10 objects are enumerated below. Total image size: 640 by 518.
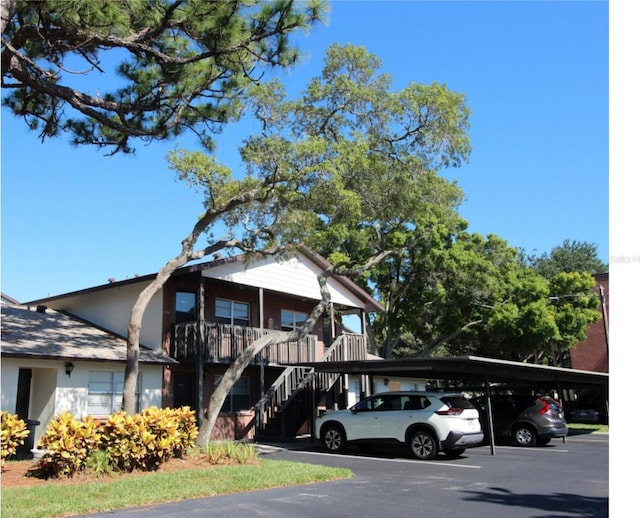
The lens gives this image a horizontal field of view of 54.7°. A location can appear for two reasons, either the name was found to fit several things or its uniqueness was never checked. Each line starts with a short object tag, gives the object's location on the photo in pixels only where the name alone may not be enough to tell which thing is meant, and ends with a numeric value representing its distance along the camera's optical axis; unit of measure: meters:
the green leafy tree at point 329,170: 16.55
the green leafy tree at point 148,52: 9.57
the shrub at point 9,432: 10.51
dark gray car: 18.08
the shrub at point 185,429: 12.49
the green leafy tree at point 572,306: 31.56
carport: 15.87
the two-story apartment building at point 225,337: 19.38
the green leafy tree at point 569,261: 45.53
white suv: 14.45
